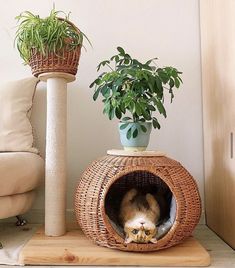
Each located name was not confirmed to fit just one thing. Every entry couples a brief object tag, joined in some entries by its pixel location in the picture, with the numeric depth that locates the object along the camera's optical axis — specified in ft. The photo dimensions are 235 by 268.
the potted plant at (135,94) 4.26
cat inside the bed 3.80
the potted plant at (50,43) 4.36
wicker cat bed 3.84
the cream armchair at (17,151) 4.11
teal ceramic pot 4.41
